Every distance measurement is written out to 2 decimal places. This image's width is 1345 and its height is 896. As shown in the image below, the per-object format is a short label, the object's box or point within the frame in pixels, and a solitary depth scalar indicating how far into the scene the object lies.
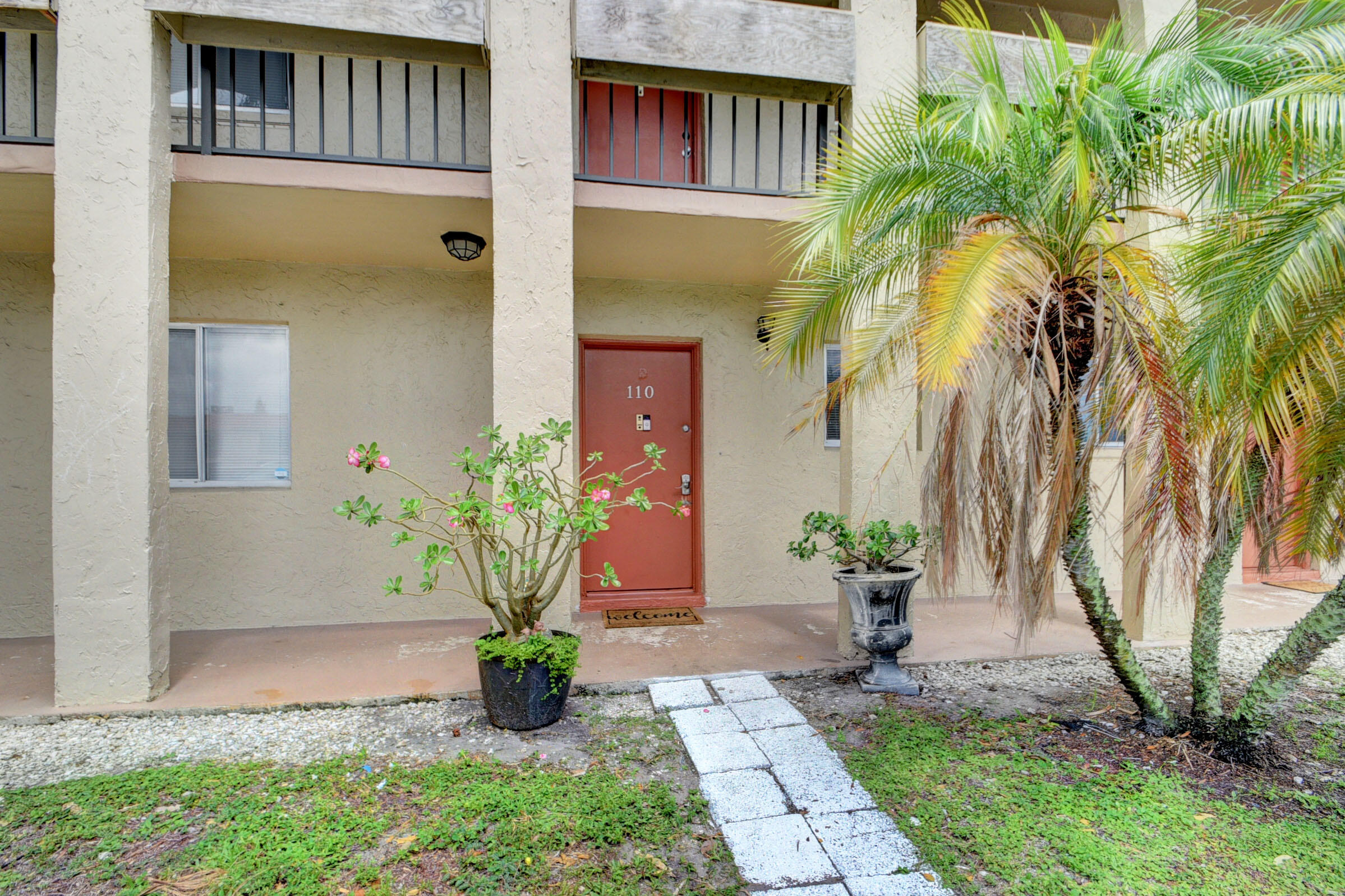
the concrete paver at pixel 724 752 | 3.19
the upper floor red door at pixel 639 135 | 5.86
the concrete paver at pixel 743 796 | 2.80
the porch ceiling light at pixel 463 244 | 4.76
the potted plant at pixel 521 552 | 3.38
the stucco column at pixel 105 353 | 3.66
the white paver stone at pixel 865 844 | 2.44
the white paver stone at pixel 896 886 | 2.30
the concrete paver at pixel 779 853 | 2.40
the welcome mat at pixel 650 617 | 5.41
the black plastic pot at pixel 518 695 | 3.49
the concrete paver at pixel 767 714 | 3.65
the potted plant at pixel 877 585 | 3.99
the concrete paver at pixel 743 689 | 3.98
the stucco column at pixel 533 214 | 3.96
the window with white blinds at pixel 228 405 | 5.28
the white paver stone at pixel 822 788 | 2.84
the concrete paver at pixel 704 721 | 3.55
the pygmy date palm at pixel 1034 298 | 2.87
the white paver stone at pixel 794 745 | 3.25
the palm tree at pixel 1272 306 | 2.37
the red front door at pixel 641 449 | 5.89
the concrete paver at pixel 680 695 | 3.88
